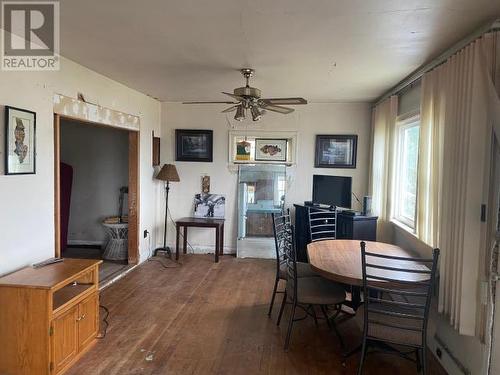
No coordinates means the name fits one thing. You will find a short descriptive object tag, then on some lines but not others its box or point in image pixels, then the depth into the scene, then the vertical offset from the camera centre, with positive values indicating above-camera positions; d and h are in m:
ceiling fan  3.33 +0.70
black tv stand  4.52 -0.60
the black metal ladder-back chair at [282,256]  3.46 -0.79
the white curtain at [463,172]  2.24 +0.06
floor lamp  5.41 +0.00
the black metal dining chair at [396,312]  2.30 -0.90
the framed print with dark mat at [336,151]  5.50 +0.41
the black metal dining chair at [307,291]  2.91 -0.94
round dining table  2.56 -0.66
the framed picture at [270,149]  5.69 +0.43
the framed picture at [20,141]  2.70 +0.23
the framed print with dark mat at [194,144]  5.76 +0.48
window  4.02 +0.10
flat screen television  4.86 -0.17
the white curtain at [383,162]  4.40 +0.21
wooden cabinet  2.38 -1.02
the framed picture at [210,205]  5.80 -0.47
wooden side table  5.33 -0.73
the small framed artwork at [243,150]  5.73 +0.41
